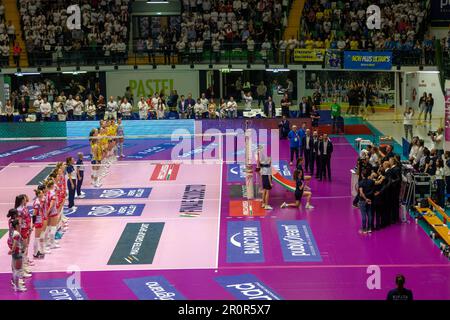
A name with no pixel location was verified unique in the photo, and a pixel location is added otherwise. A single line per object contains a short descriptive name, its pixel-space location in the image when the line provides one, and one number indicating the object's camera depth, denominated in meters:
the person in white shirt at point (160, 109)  33.94
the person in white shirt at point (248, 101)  35.94
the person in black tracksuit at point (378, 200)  16.41
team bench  15.03
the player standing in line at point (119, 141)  26.03
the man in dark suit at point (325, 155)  22.42
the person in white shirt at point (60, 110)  33.88
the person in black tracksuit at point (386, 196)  16.48
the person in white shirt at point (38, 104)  34.45
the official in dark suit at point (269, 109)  33.91
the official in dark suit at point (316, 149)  23.25
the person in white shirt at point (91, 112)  33.69
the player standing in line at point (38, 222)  14.33
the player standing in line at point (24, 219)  13.07
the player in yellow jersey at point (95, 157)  22.58
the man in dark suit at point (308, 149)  24.05
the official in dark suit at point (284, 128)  32.69
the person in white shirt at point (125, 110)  34.07
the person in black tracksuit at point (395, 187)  16.81
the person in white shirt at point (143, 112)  34.12
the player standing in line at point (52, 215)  15.06
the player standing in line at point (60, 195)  16.09
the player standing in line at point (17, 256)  12.66
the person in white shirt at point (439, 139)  22.22
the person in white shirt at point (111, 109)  33.45
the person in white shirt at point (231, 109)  33.81
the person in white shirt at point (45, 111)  33.77
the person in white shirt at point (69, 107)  34.16
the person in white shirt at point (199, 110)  33.91
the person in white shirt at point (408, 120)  28.66
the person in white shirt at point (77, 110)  34.00
